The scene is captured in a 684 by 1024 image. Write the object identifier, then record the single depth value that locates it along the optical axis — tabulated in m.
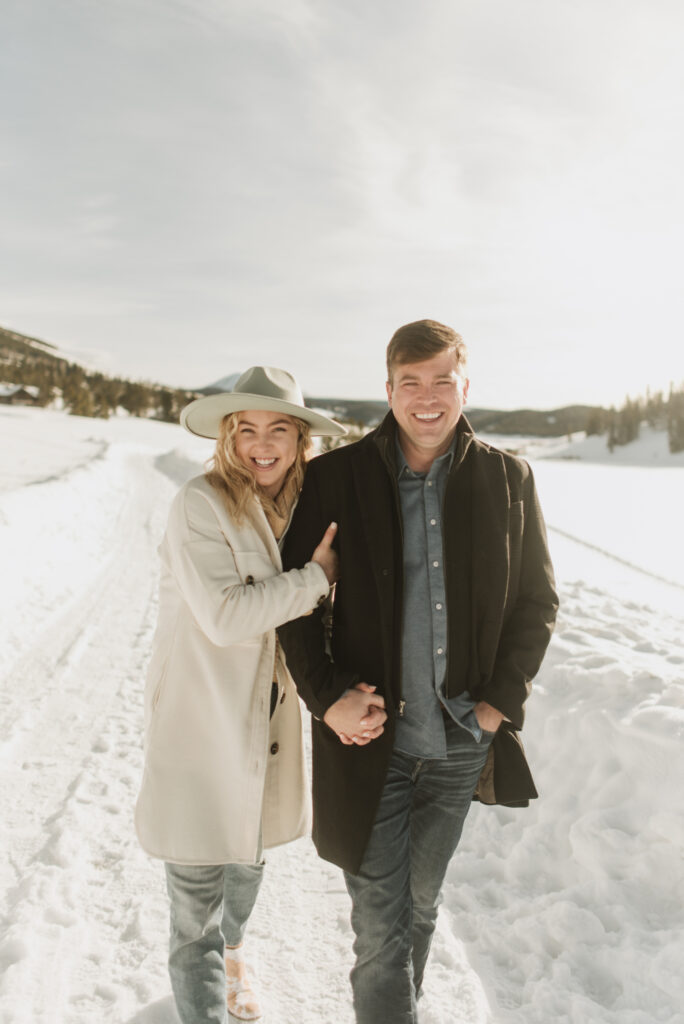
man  2.07
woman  2.10
